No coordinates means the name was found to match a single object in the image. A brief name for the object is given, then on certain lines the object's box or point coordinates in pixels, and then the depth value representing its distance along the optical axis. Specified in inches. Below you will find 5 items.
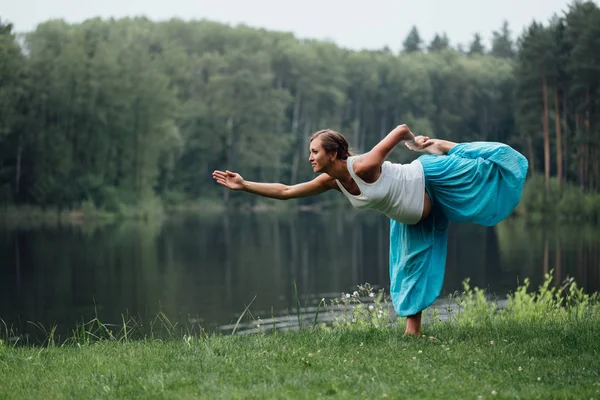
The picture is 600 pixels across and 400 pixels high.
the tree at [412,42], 5123.0
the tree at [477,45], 5383.9
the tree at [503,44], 5098.4
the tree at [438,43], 5300.2
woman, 271.4
